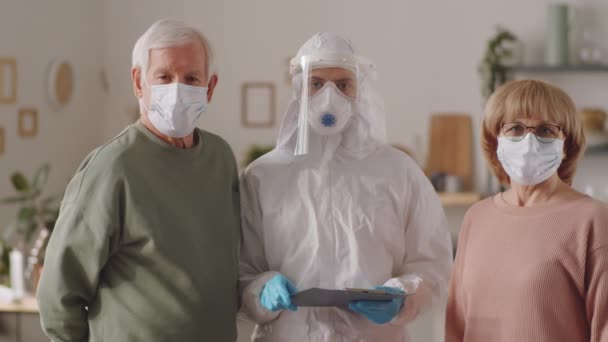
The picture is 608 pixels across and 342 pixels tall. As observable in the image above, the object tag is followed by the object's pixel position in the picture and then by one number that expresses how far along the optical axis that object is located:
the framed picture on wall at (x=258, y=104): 6.00
